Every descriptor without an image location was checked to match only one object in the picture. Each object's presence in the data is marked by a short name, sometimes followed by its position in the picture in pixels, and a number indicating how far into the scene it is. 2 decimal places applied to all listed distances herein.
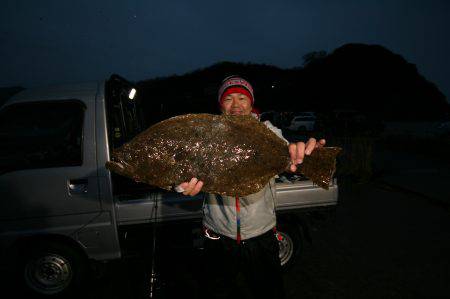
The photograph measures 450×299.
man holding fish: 2.14
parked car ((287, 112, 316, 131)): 30.92
